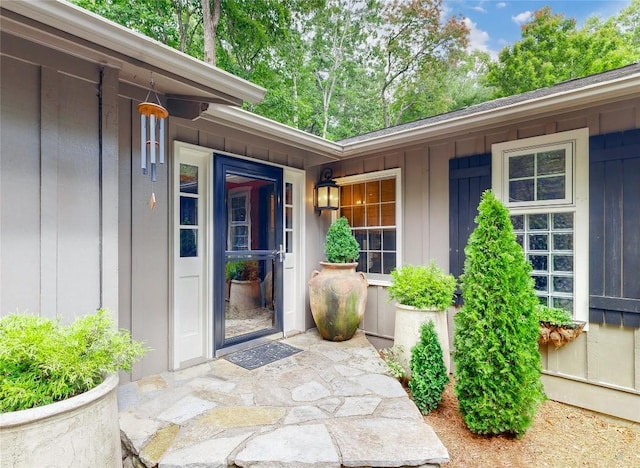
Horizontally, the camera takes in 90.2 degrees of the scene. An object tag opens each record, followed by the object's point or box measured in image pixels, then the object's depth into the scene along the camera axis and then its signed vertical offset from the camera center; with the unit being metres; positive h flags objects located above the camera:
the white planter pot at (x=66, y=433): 1.21 -0.82
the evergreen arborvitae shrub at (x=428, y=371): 2.70 -1.18
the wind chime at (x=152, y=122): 1.99 +0.71
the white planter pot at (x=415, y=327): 3.09 -0.92
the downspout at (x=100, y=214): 2.10 +0.13
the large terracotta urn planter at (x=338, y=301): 3.65 -0.77
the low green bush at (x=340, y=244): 3.87 -0.13
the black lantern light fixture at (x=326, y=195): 4.32 +0.53
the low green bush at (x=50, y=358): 1.34 -0.57
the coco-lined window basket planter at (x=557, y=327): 2.83 -0.84
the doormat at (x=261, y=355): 3.09 -1.26
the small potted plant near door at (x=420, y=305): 3.11 -0.71
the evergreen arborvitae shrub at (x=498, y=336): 2.28 -0.74
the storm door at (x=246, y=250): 3.29 -0.18
